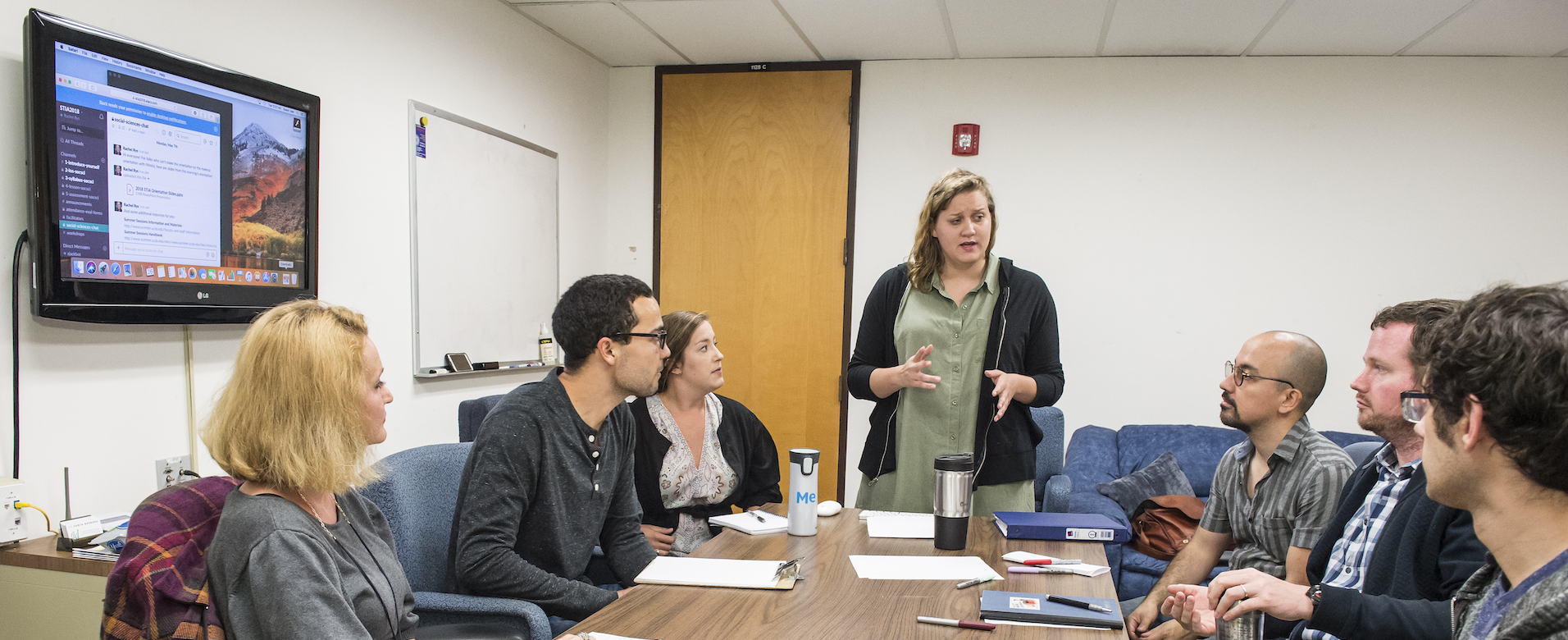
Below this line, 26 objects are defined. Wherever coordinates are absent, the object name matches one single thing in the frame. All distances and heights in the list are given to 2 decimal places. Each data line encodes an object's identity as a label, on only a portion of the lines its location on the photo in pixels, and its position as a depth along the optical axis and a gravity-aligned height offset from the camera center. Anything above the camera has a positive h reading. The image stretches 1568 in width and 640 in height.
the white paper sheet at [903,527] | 2.03 -0.54
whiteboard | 3.51 +0.12
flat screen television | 2.10 +0.21
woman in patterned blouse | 2.49 -0.48
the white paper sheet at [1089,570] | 1.72 -0.52
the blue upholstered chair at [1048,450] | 3.89 -0.69
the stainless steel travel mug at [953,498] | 1.85 -0.43
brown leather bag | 3.41 -0.87
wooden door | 4.70 +0.27
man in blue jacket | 1.36 -0.42
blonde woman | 1.22 -0.31
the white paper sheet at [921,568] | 1.70 -0.53
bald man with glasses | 1.94 -0.40
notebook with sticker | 1.44 -0.51
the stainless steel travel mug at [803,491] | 2.01 -0.46
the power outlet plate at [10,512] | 1.99 -0.54
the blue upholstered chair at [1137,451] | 3.94 -0.72
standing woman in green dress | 2.26 -0.20
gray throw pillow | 3.73 -0.80
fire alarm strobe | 4.54 +0.70
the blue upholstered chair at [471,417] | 3.29 -0.51
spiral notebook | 2.04 -0.54
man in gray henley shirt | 1.80 -0.41
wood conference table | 1.39 -0.53
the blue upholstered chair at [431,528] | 1.70 -0.55
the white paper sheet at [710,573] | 1.63 -0.53
